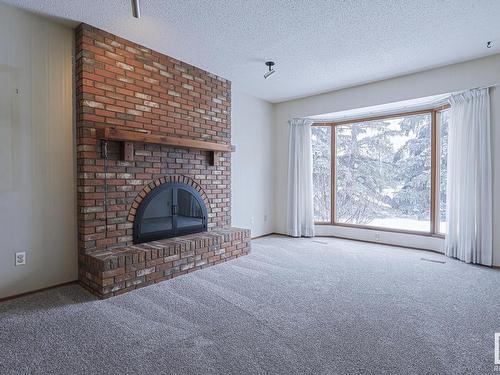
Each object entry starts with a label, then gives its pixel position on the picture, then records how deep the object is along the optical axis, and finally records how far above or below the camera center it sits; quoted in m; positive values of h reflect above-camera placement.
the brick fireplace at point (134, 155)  2.74 +0.36
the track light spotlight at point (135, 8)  1.55 +0.99
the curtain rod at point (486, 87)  3.39 +1.19
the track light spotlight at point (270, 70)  3.54 +1.53
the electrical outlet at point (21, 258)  2.52 -0.64
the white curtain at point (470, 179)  3.45 +0.07
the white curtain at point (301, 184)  5.11 +0.02
